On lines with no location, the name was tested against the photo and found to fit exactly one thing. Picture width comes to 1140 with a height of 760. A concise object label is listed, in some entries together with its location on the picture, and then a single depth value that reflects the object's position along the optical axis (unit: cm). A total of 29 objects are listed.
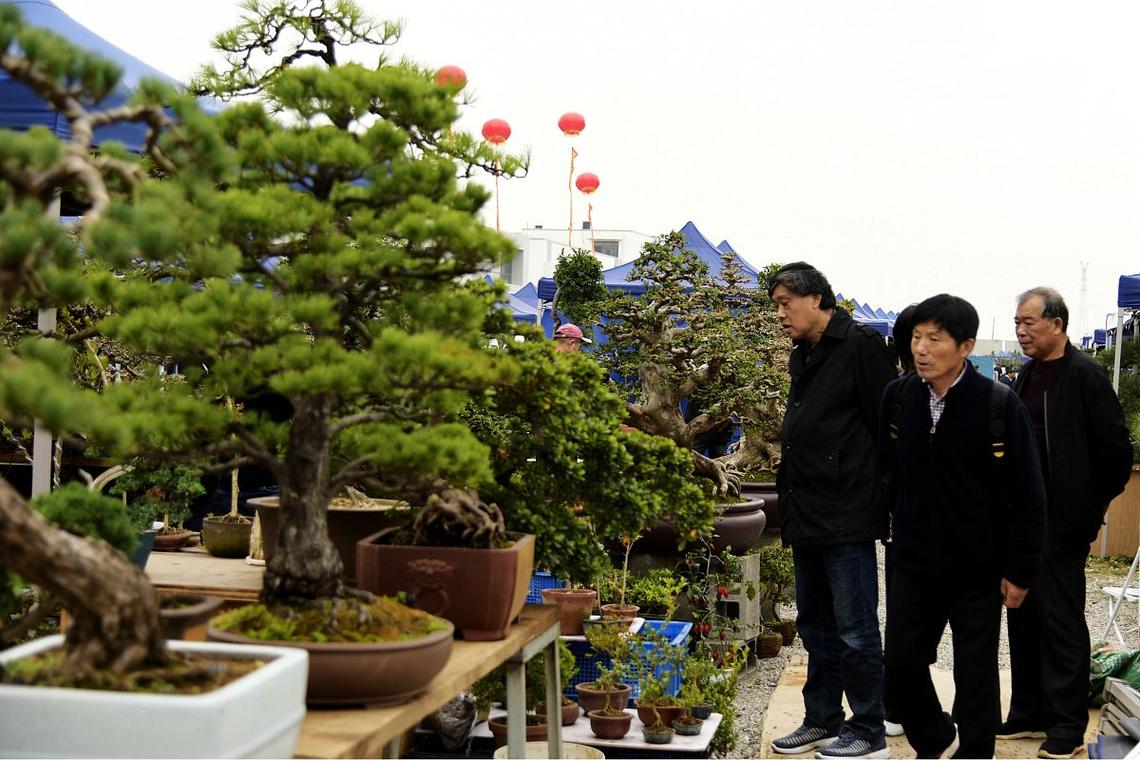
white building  3566
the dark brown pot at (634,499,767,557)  540
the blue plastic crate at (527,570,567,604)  510
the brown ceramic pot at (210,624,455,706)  180
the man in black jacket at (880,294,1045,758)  320
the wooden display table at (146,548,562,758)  173
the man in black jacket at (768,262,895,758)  373
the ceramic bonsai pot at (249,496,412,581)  279
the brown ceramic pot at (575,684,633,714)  418
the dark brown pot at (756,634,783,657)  600
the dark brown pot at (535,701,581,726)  409
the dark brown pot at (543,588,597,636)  461
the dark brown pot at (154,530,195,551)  364
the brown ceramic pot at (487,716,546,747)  385
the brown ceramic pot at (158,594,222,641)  174
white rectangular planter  134
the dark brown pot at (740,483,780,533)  677
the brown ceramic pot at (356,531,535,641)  232
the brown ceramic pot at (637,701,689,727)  407
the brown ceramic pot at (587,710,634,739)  402
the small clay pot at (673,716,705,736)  405
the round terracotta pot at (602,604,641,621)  476
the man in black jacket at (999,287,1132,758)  410
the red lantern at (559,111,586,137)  1470
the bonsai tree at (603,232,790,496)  562
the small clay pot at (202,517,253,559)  346
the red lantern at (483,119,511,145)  1324
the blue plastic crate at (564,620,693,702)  446
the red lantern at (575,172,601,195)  1794
